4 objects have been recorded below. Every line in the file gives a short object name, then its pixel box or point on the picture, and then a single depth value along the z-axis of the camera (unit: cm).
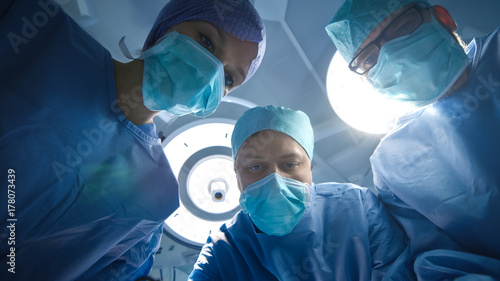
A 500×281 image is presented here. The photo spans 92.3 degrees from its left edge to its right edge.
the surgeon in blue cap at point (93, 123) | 61
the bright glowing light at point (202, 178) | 149
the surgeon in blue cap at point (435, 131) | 70
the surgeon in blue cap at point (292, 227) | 86
